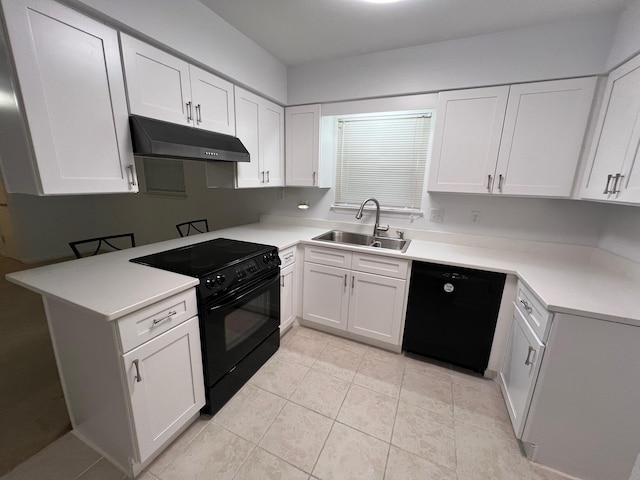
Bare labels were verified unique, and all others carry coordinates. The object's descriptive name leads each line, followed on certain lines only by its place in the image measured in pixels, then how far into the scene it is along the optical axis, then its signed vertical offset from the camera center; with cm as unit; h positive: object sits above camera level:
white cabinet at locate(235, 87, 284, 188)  224 +41
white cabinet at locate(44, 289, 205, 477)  114 -94
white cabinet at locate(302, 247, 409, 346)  213 -93
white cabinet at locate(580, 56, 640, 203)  141 +29
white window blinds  248 +27
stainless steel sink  250 -54
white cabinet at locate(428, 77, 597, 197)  176 +38
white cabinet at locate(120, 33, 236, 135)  145 +58
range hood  145 +24
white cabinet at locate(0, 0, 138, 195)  109 +34
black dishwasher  186 -93
